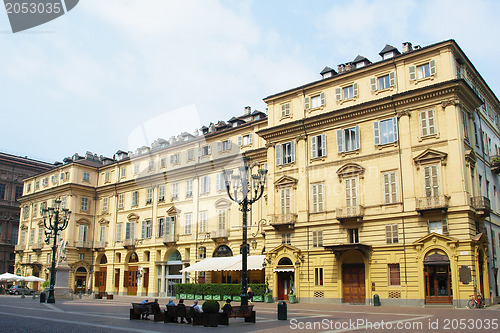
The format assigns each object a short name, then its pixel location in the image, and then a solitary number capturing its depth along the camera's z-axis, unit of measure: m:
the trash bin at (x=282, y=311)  20.64
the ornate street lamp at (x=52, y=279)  35.66
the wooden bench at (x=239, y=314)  18.53
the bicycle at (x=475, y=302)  27.27
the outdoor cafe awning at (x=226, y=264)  38.66
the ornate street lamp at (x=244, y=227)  19.99
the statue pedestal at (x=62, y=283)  41.00
